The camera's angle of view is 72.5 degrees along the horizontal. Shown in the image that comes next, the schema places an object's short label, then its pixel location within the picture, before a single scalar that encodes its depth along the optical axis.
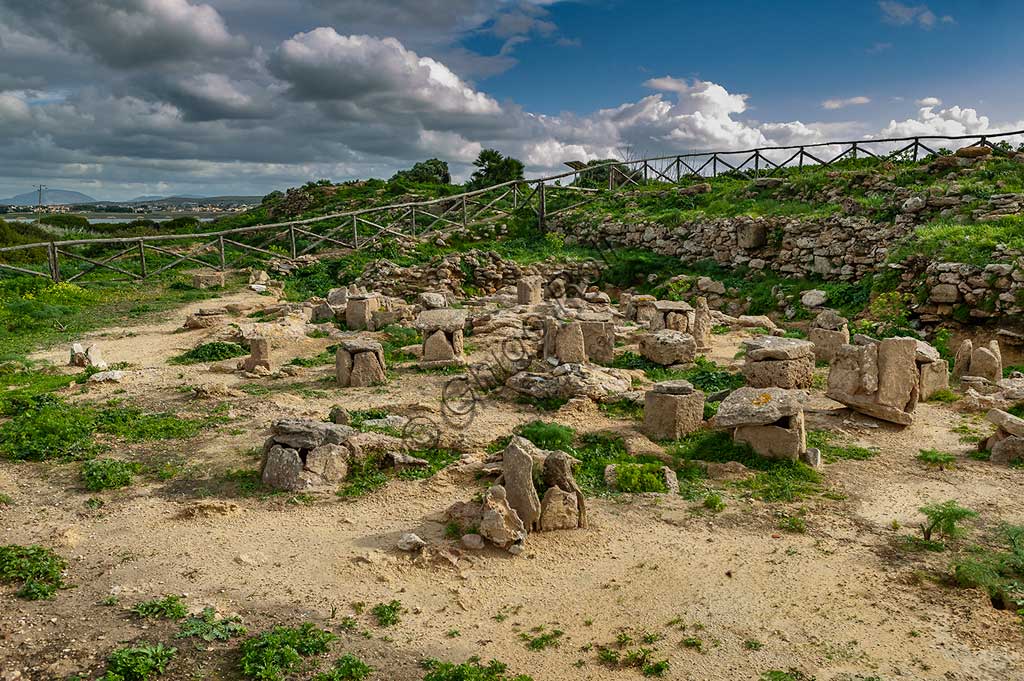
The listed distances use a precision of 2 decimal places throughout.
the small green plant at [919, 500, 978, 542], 7.22
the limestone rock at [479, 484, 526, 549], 7.06
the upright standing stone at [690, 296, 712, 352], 14.98
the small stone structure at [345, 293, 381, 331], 17.02
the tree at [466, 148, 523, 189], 37.81
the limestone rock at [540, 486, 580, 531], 7.46
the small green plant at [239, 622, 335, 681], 5.25
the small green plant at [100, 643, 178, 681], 5.14
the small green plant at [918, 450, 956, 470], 9.00
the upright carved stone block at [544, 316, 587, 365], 12.78
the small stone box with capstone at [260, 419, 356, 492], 8.36
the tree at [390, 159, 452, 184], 42.75
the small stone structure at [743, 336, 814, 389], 11.98
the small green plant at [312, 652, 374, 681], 5.23
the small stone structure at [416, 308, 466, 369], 13.54
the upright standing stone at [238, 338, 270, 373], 13.15
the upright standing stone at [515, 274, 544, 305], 19.31
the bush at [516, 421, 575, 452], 9.51
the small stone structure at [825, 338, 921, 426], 10.31
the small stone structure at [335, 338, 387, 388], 12.41
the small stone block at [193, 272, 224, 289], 22.09
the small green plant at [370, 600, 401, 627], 5.94
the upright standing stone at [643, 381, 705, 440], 9.81
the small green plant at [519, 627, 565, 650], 5.67
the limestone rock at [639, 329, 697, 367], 13.54
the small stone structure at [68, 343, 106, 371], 13.34
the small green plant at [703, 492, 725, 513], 7.92
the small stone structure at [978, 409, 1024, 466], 8.96
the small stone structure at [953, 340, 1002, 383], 12.65
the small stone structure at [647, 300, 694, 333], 15.50
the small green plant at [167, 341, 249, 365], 14.05
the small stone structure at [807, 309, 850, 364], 13.98
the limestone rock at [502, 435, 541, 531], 7.43
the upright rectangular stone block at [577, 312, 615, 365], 13.64
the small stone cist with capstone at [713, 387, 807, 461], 8.98
